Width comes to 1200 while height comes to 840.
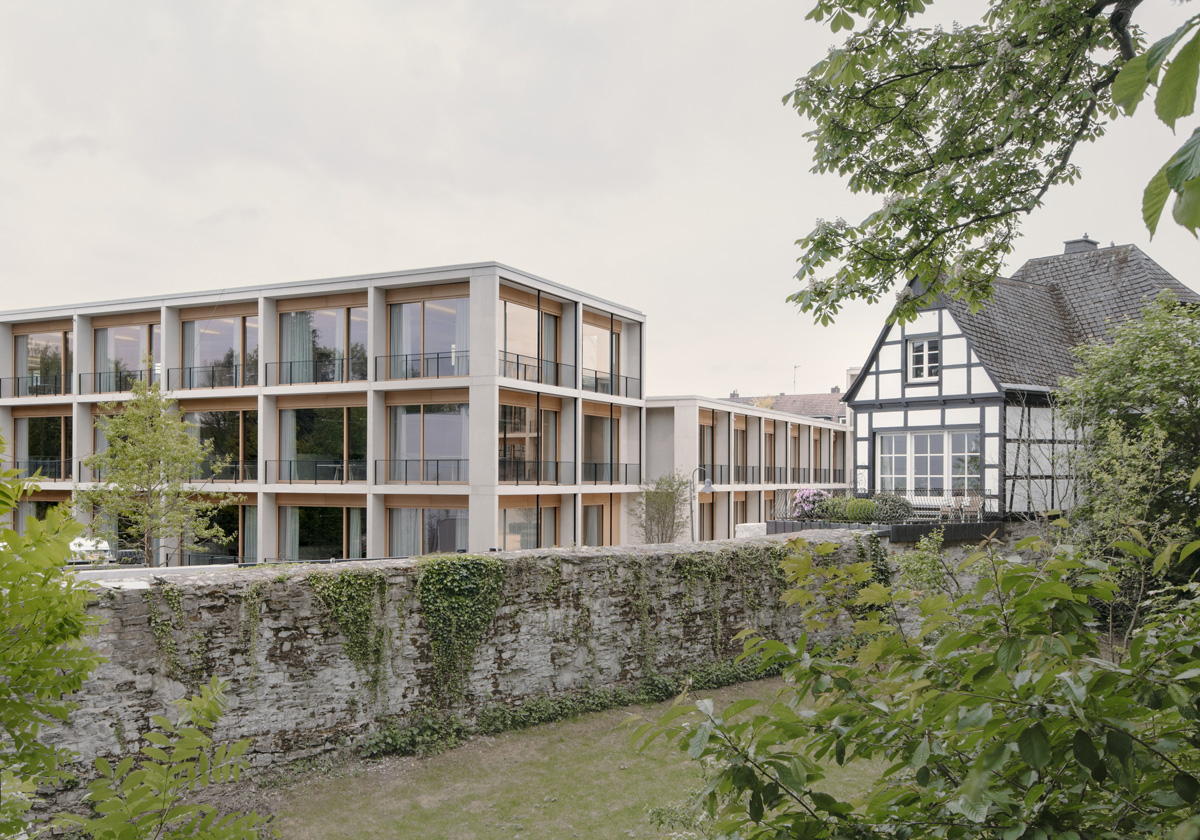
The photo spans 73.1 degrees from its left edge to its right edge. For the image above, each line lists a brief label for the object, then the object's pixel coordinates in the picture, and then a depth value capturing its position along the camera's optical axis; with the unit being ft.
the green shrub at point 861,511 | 59.26
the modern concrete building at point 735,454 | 102.47
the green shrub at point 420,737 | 33.37
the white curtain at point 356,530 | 78.54
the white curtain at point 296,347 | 81.71
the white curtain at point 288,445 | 81.92
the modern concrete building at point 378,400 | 74.90
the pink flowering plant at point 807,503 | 66.54
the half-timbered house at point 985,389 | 65.77
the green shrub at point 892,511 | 58.95
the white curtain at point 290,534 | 81.61
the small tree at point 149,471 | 63.93
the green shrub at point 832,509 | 61.67
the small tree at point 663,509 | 90.89
